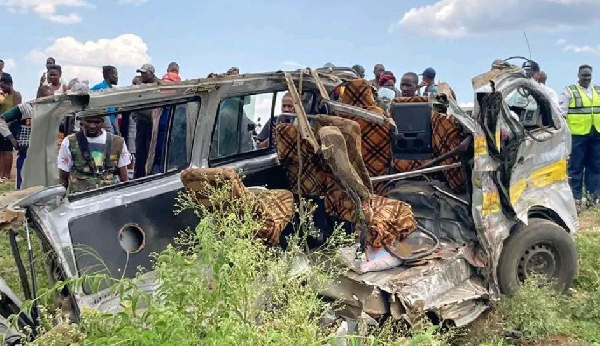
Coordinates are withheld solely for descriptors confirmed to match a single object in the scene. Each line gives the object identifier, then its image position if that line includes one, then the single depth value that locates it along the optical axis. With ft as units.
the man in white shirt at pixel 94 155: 16.98
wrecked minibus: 14.30
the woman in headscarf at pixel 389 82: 33.91
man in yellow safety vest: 33.40
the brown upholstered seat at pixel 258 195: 14.66
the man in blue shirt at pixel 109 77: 30.63
